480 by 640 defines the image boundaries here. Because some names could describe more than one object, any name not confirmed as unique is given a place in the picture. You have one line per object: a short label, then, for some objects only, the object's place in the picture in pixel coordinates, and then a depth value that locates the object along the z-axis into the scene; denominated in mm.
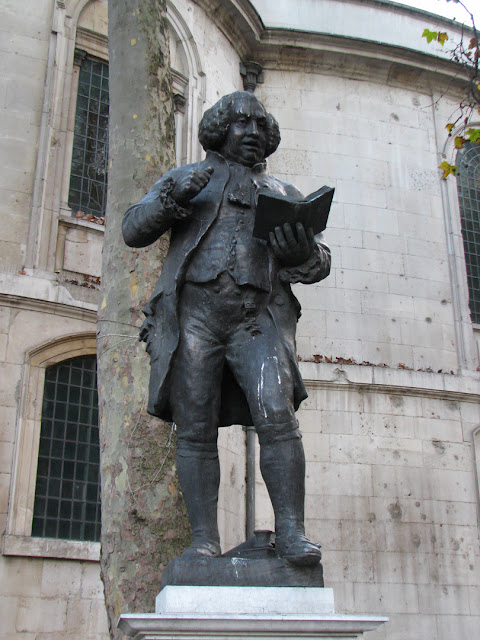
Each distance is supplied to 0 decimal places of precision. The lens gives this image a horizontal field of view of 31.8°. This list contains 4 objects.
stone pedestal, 3025
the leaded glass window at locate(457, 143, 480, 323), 15961
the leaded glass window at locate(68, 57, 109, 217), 12469
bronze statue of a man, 3709
